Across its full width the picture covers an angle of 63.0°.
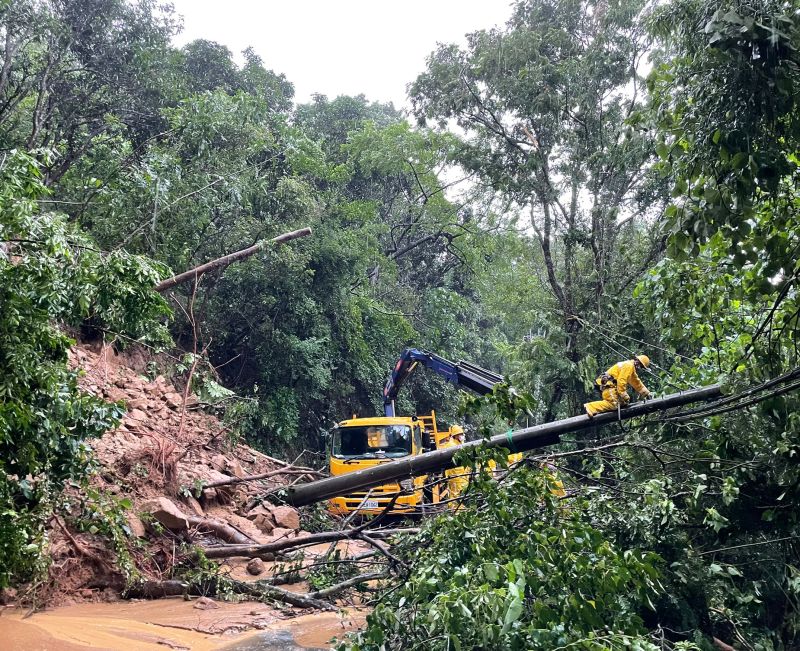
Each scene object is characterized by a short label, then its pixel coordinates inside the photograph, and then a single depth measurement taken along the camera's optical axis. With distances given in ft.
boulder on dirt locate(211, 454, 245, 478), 33.40
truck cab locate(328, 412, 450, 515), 36.96
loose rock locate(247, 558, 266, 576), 25.31
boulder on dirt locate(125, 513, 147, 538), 22.97
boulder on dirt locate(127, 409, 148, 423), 29.73
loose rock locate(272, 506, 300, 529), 30.86
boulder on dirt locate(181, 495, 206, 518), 27.61
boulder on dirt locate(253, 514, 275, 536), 29.53
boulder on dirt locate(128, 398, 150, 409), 30.99
